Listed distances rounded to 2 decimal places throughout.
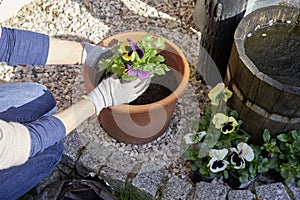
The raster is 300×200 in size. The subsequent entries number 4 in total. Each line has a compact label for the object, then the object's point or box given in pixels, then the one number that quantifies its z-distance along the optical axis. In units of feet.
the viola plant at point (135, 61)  5.64
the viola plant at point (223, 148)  5.97
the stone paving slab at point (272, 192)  6.08
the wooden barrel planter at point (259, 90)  5.46
